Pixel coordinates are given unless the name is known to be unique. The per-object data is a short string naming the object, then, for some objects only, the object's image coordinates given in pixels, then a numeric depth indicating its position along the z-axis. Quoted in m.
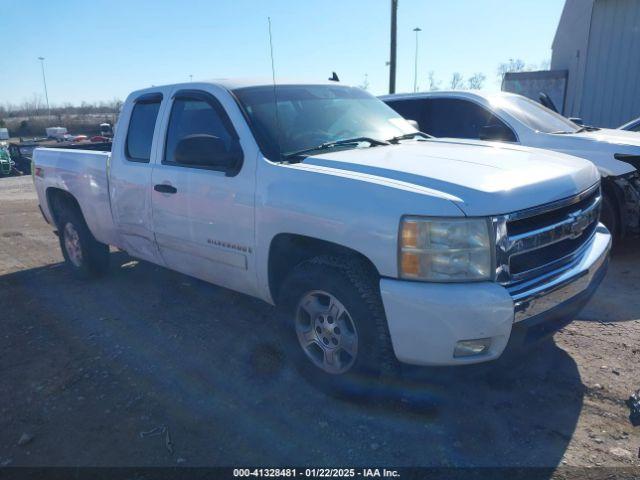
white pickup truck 2.46
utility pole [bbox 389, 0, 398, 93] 16.16
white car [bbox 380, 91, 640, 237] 5.34
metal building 13.53
